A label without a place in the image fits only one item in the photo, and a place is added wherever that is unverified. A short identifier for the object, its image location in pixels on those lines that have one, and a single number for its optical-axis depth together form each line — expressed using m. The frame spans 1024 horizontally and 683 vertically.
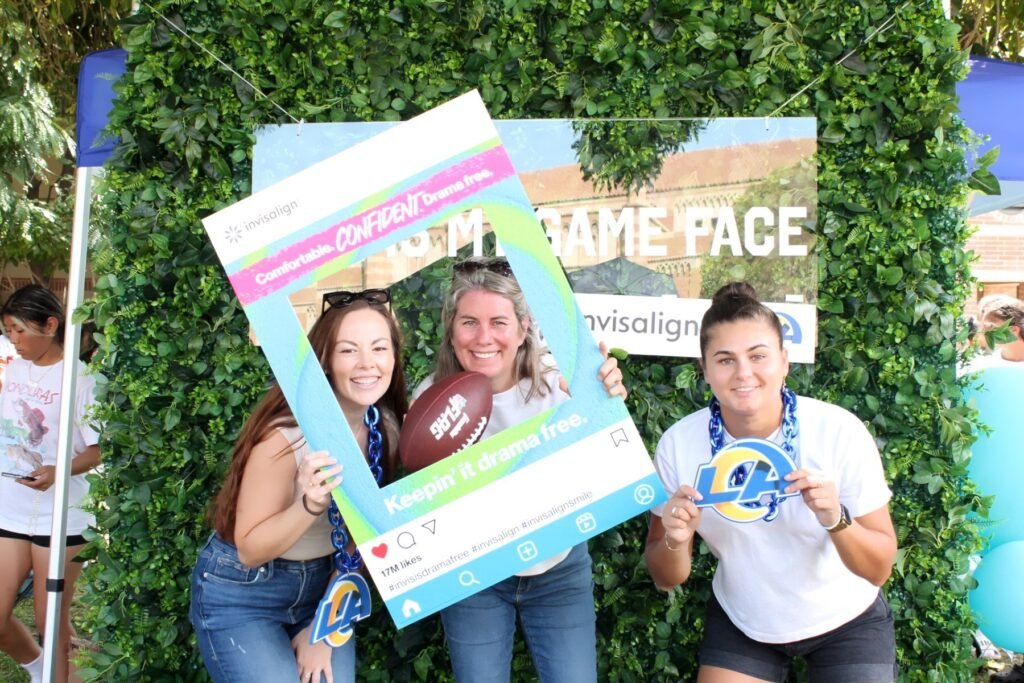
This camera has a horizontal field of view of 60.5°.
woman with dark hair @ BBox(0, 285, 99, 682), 3.97
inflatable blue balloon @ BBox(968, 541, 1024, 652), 3.28
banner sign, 3.12
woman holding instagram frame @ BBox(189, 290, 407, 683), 2.24
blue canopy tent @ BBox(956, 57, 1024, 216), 3.62
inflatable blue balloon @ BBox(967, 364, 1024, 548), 3.34
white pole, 3.48
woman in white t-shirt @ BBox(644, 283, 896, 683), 2.29
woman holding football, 2.50
